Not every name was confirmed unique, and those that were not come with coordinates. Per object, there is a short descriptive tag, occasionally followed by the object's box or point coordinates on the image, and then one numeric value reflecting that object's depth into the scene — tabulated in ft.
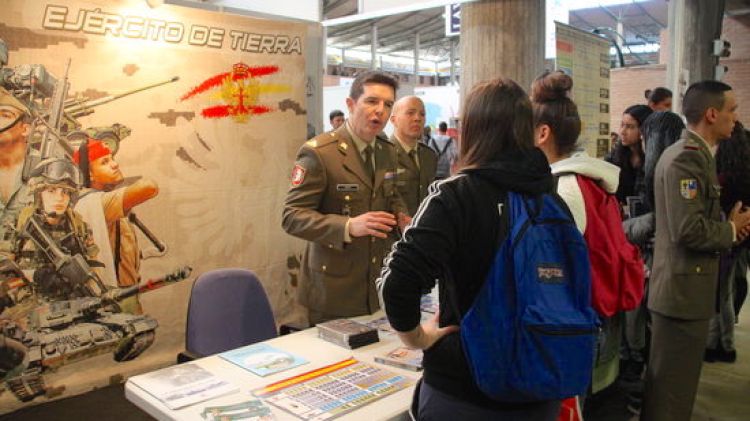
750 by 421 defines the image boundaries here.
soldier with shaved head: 12.32
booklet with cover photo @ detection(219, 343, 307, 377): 5.93
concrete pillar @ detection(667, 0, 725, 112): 21.97
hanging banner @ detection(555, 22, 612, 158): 12.52
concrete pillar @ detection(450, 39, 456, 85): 64.07
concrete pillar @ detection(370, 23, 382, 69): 48.61
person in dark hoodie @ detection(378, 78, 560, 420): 4.04
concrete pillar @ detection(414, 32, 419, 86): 58.44
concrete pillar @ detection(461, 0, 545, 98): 11.09
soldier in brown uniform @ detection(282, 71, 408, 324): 7.75
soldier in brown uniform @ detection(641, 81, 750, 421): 7.71
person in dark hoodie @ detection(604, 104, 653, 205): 12.26
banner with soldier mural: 9.23
